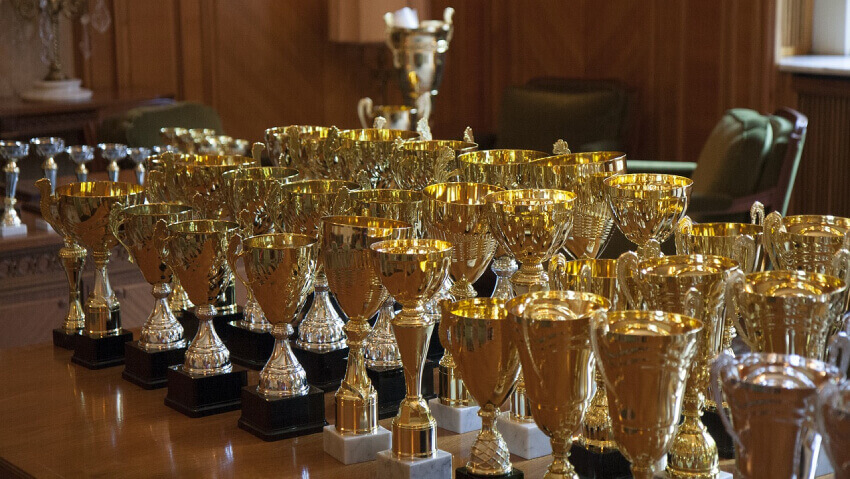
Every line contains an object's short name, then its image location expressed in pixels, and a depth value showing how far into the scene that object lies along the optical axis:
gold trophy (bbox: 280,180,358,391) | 3.06
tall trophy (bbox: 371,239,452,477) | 2.69
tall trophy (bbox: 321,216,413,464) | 2.79
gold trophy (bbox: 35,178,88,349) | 3.42
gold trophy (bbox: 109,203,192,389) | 3.09
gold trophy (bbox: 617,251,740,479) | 2.56
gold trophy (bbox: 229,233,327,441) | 2.85
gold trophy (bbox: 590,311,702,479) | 2.40
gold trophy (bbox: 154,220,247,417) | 2.98
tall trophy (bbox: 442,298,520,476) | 2.60
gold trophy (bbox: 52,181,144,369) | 3.24
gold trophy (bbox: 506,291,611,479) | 2.49
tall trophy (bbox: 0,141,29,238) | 4.95
